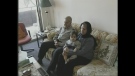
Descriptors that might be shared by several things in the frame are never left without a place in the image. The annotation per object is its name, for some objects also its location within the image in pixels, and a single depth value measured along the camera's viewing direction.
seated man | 2.34
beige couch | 1.70
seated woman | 1.86
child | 1.93
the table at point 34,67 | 1.64
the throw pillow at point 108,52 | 1.76
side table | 2.86
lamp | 3.01
